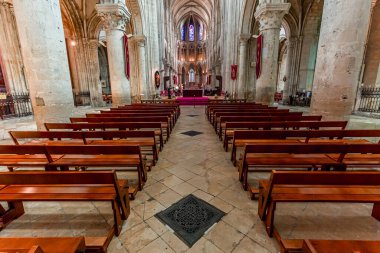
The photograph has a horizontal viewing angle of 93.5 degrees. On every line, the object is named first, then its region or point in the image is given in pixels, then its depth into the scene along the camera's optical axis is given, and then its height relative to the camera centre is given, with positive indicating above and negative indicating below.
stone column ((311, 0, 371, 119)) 4.41 +0.89
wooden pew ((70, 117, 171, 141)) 4.87 -0.80
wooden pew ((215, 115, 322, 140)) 5.11 -0.82
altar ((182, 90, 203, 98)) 19.17 -0.28
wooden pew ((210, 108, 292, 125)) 5.88 -0.75
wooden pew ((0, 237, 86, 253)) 1.24 -1.12
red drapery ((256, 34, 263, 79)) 8.66 +1.88
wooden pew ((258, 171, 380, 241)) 1.67 -1.13
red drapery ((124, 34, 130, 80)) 8.91 +1.61
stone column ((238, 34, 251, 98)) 13.70 +1.89
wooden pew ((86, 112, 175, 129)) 5.57 -0.75
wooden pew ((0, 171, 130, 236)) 1.71 -1.08
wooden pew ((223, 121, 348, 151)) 4.18 -0.82
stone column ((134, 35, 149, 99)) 13.50 +1.99
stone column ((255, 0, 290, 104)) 7.93 +2.27
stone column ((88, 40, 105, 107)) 16.53 +0.86
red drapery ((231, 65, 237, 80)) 15.98 +1.58
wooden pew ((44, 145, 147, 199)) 2.55 -1.11
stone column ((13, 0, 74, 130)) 4.45 +0.91
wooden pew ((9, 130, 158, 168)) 3.40 -0.83
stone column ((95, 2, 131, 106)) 7.84 +2.20
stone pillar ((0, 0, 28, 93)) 10.97 +2.51
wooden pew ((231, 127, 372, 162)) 3.40 -0.84
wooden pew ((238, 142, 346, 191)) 2.53 -1.13
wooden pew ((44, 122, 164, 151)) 4.23 -0.80
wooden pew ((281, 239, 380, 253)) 1.27 -1.13
